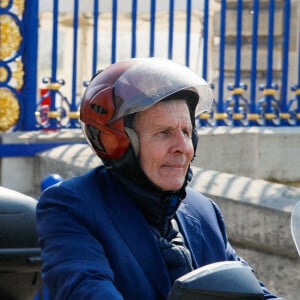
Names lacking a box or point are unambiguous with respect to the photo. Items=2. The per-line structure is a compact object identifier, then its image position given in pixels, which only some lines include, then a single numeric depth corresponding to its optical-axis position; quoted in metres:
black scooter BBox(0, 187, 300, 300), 3.74
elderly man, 2.97
